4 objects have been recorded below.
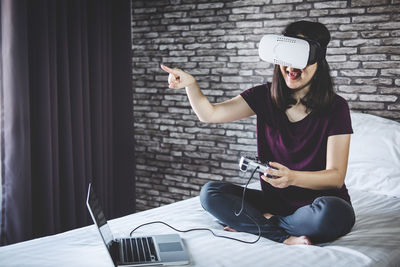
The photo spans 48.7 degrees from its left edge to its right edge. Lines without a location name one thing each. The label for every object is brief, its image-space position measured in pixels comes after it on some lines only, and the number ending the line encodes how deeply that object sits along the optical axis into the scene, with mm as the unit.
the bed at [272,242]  1436
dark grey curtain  2637
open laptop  1387
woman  1628
